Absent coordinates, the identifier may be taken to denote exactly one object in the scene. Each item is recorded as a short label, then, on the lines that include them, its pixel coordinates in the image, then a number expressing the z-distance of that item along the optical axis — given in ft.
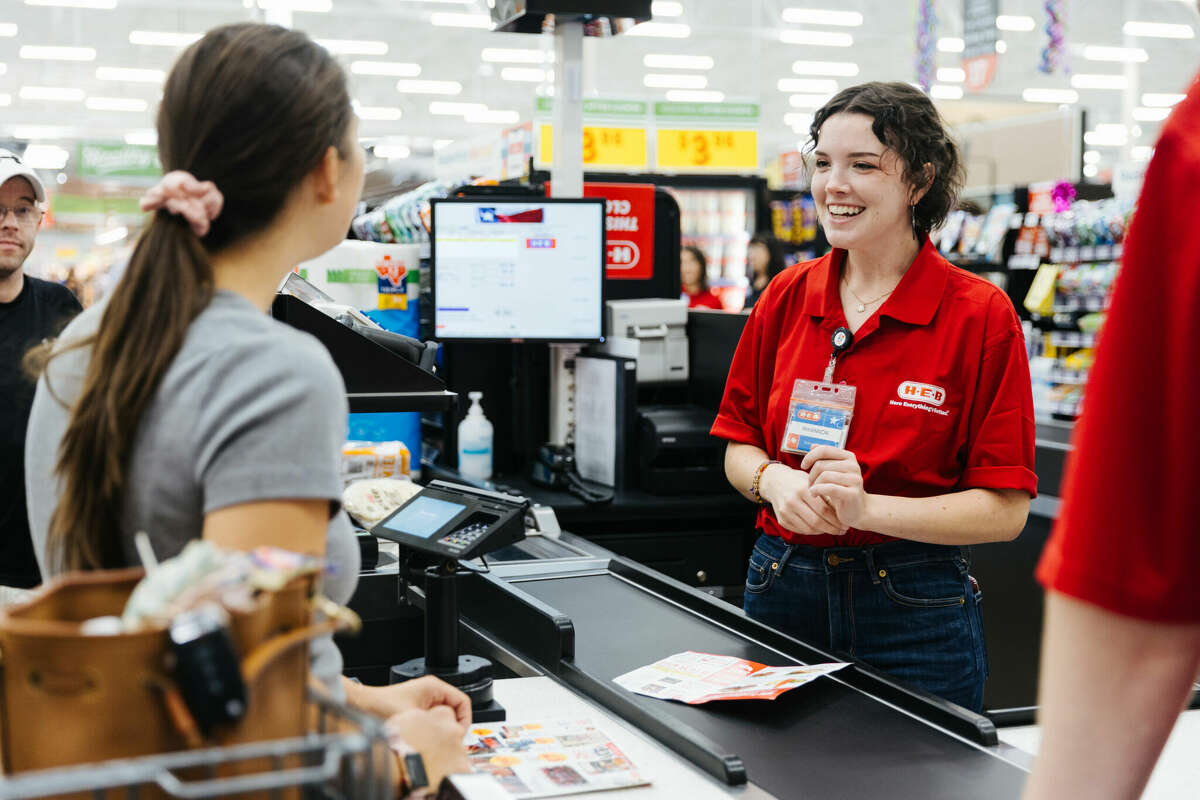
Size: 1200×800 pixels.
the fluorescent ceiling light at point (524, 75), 56.54
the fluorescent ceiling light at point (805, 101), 60.64
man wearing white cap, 8.59
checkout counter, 5.15
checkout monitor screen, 12.52
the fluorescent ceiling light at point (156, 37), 48.96
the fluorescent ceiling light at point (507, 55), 55.21
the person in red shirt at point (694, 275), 28.30
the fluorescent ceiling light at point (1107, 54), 56.95
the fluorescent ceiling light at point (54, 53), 48.14
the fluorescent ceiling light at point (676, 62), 56.34
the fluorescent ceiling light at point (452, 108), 57.88
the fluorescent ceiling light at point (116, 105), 52.44
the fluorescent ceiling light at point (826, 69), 58.29
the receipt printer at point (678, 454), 12.25
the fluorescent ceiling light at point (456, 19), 49.26
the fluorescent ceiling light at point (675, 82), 57.93
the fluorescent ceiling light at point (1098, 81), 62.08
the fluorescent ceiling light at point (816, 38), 53.78
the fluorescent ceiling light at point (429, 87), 56.03
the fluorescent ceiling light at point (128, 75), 50.21
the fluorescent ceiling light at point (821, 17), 53.21
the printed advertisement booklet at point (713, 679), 5.93
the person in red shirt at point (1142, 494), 1.98
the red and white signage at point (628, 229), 13.93
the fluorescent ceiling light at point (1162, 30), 56.49
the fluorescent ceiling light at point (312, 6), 46.32
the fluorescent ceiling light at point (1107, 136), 66.59
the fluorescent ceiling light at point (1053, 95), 60.53
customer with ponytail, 3.09
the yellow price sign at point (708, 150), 31.89
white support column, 13.12
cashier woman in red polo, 6.48
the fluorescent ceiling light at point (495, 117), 57.93
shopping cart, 2.18
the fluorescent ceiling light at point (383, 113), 56.13
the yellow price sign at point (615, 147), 31.45
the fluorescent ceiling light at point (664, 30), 52.34
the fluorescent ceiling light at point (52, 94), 50.55
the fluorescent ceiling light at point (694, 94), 58.85
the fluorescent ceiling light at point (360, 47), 51.13
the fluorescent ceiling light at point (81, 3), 45.48
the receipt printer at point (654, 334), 12.87
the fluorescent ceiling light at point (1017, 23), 54.95
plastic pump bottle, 12.88
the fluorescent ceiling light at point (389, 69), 53.57
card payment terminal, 5.70
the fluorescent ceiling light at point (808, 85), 59.62
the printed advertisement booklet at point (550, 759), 5.03
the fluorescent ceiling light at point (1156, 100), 63.57
